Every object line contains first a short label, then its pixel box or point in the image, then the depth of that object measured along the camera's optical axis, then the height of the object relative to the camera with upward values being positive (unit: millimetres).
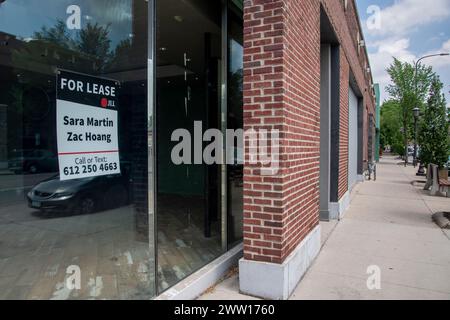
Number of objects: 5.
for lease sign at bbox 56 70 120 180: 2834 +226
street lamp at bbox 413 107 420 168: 20908 +2270
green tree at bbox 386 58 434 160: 29141 +5678
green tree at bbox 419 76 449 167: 11258 +751
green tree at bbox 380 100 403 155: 37562 +3564
